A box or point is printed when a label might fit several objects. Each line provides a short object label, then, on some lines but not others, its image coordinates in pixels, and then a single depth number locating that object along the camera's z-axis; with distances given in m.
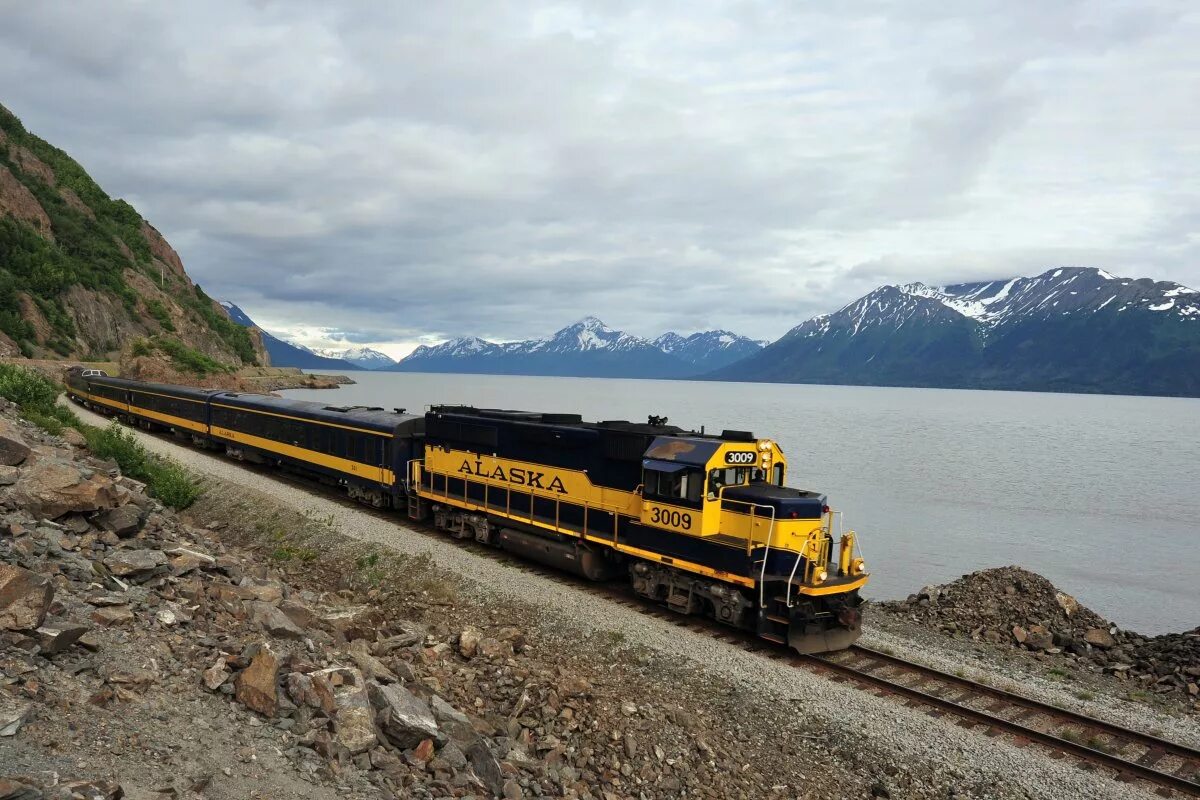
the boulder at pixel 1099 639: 18.58
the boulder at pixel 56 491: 12.22
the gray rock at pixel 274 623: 10.60
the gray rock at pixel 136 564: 10.94
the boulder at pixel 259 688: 8.40
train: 14.81
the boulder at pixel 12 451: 13.29
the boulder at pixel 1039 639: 18.39
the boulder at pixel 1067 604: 20.47
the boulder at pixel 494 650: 13.44
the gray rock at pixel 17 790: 5.44
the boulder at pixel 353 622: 13.00
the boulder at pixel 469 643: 13.47
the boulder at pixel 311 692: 8.78
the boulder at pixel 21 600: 7.72
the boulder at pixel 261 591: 12.37
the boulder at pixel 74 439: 22.88
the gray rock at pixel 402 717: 9.11
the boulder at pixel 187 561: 11.89
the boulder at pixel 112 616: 9.04
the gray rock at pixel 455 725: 9.77
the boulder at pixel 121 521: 13.26
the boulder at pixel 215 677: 8.54
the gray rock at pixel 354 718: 8.54
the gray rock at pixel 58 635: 7.80
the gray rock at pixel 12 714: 6.39
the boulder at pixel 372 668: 10.80
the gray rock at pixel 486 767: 9.27
